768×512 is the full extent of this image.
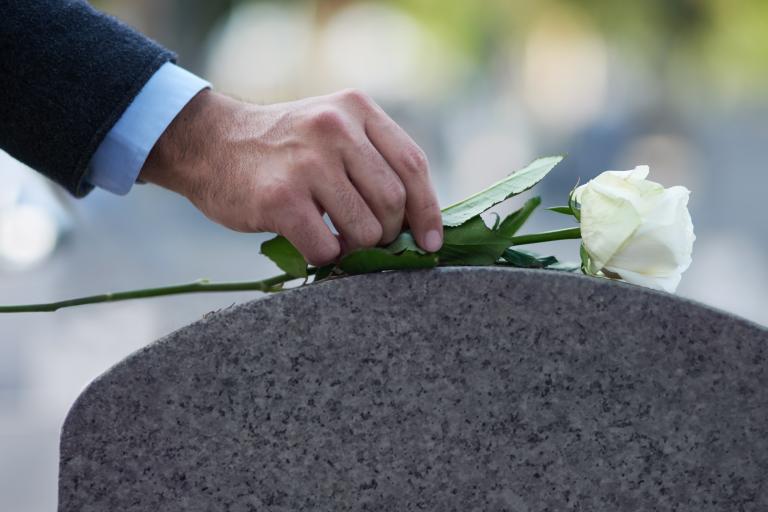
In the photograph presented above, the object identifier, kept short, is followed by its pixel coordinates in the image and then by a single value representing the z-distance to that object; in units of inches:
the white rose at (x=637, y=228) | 47.9
